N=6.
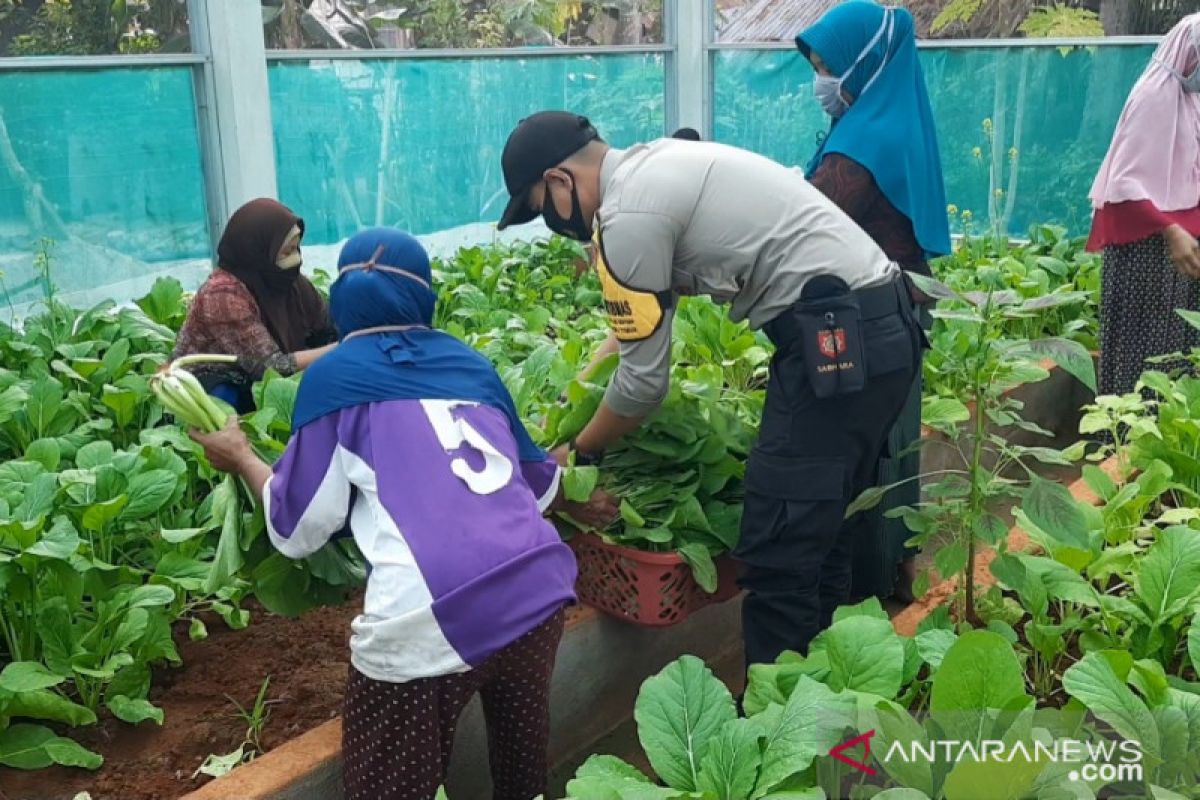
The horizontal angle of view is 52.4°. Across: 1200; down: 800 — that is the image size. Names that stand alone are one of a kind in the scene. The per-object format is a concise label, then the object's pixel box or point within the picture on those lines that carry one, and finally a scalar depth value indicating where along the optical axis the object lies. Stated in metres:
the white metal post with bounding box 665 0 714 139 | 8.52
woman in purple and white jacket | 2.12
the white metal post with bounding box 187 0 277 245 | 5.75
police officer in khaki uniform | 2.60
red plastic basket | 2.92
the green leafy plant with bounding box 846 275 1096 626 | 2.38
